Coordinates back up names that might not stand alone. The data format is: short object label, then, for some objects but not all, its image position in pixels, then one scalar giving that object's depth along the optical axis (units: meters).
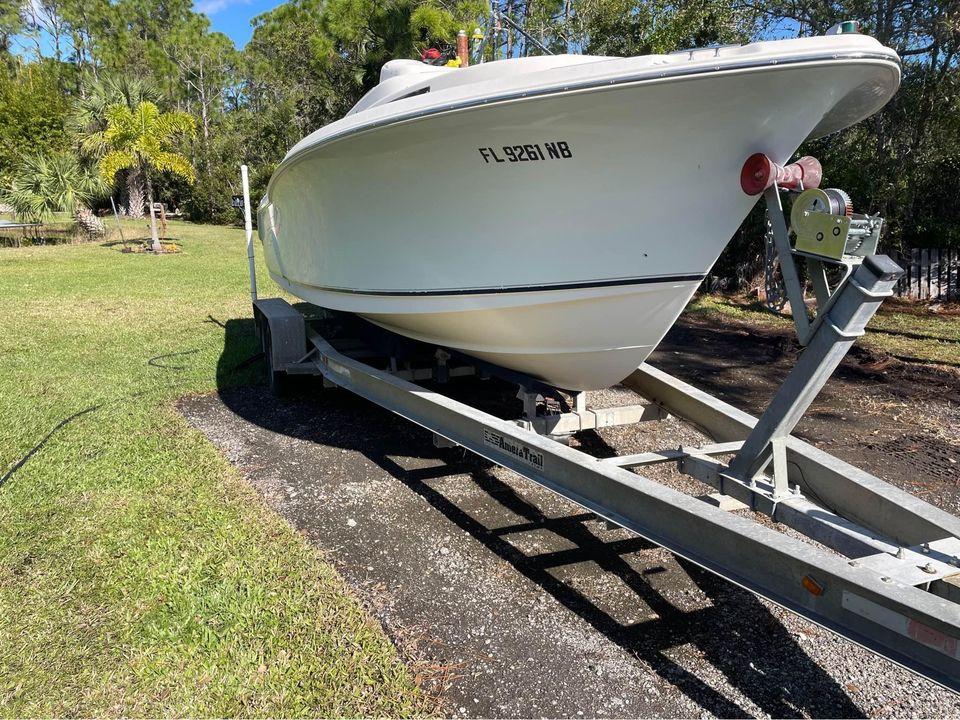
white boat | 2.65
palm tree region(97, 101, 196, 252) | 18.16
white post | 6.61
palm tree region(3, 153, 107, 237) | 17.33
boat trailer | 1.80
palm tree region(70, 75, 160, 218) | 20.59
